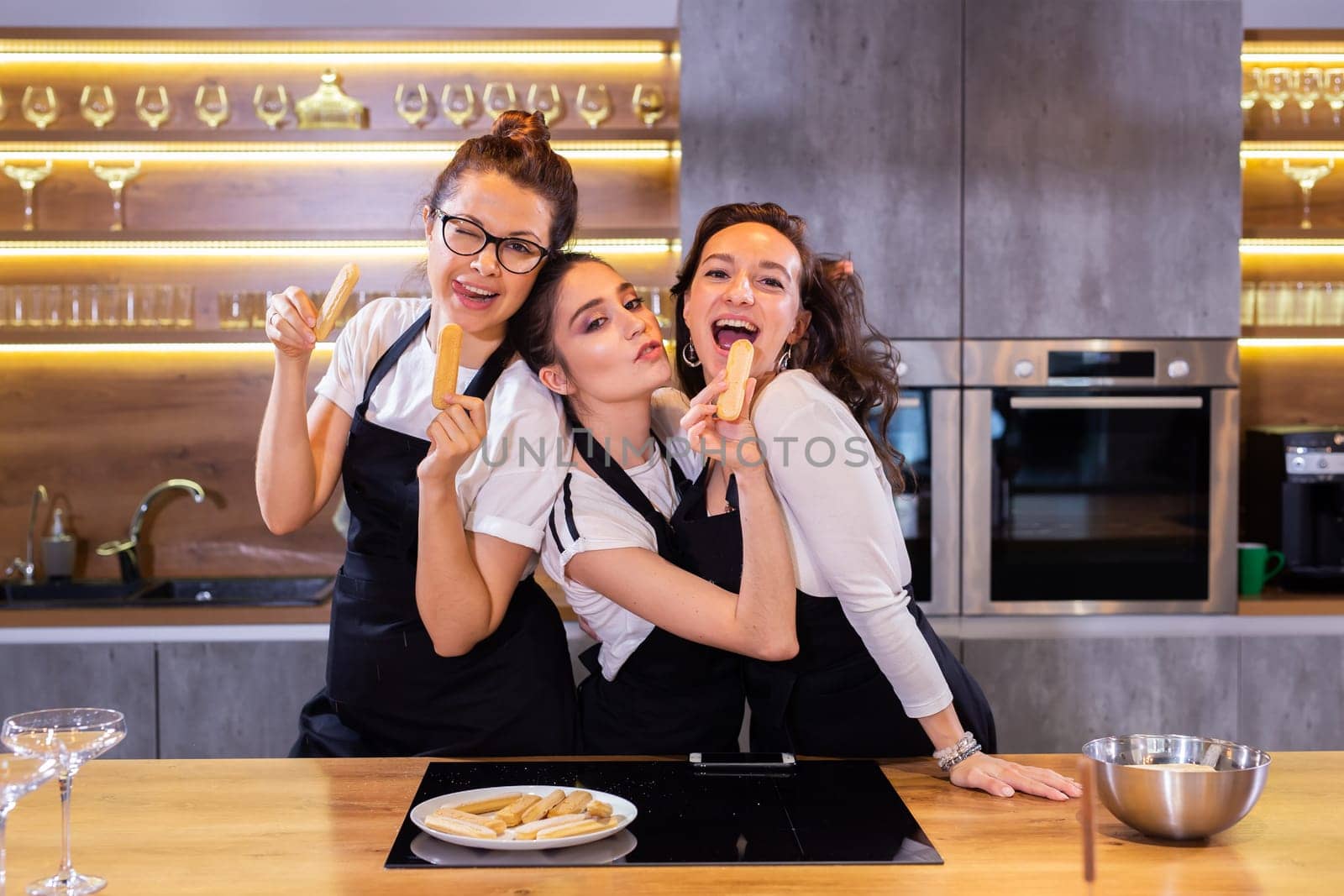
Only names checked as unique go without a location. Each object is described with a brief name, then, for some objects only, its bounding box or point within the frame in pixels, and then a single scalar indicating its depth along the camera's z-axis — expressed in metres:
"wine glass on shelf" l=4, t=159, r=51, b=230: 3.68
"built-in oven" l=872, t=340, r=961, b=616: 3.43
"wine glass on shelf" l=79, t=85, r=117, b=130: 3.70
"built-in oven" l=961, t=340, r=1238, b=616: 3.45
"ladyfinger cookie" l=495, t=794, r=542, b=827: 1.48
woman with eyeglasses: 1.96
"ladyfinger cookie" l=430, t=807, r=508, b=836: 1.46
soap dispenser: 3.78
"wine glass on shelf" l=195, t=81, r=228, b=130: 3.67
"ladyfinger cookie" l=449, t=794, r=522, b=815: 1.54
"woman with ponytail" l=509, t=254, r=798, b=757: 1.90
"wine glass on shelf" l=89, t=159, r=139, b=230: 3.72
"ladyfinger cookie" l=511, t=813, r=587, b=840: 1.45
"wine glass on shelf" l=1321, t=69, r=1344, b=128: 3.65
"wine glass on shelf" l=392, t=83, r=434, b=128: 3.69
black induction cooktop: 1.43
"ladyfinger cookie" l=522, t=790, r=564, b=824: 1.50
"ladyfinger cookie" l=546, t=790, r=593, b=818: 1.51
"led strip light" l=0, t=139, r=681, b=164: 3.69
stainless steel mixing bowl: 1.43
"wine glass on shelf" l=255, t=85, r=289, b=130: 3.66
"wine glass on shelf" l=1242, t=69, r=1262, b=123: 3.64
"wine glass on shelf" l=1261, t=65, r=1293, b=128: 3.65
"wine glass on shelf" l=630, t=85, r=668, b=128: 3.70
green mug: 3.58
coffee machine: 3.54
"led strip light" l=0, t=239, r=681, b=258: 3.71
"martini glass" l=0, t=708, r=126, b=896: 1.35
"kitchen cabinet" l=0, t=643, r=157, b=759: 3.28
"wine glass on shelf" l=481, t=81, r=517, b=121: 3.61
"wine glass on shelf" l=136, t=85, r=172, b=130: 3.67
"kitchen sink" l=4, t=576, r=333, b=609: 3.51
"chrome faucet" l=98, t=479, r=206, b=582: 3.78
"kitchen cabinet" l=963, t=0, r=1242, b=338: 3.39
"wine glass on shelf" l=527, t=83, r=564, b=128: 3.70
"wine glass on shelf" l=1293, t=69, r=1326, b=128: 3.64
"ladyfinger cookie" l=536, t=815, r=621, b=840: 1.44
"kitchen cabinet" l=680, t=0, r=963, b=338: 3.39
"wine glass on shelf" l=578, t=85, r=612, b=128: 3.71
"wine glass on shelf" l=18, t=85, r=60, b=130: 3.66
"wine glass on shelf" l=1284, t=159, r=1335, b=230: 3.80
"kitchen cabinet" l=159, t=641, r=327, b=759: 3.30
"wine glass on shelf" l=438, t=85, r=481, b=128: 3.62
